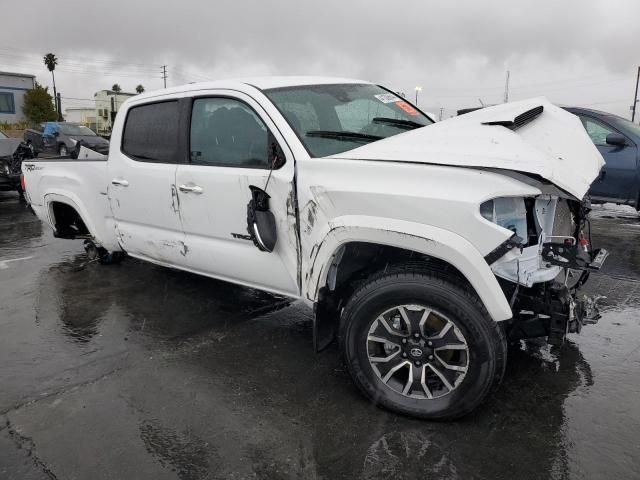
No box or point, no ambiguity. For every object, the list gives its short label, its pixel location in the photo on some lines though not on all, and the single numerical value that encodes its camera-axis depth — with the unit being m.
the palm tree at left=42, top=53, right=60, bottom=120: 76.88
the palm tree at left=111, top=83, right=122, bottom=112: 98.47
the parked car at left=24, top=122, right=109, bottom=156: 21.39
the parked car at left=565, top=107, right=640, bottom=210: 7.64
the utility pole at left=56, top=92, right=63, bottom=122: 47.00
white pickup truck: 2.62
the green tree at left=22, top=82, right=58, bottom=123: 47.56
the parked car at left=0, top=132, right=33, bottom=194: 10.70
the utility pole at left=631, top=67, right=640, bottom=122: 44.94
